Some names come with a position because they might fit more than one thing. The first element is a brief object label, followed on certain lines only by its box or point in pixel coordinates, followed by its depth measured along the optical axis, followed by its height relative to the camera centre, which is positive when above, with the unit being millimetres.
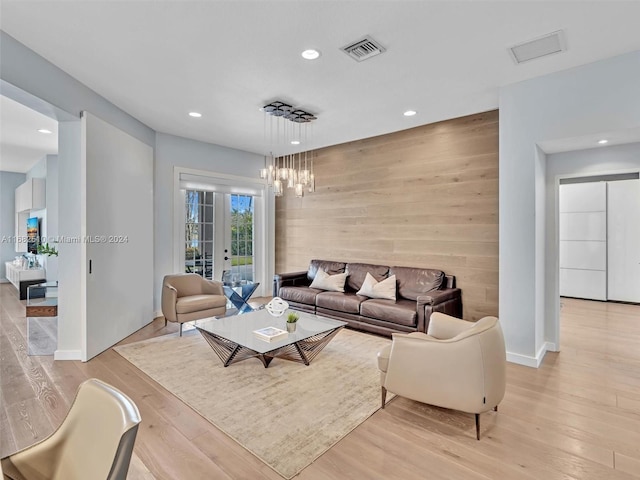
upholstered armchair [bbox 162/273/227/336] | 4379 -798
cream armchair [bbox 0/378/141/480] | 1052 -688
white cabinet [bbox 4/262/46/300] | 6914 -766
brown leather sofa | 4145 -837
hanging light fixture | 4310 +1660
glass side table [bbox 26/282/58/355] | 4035 -1176
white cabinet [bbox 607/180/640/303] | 6238 -7
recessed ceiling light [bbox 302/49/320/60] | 2903 +1627
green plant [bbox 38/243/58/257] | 6477 -195
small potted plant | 3492 -866
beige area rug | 2268 -1319
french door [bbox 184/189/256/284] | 5996 +90
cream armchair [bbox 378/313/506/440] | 2277 -911
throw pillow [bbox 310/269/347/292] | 5367 -677
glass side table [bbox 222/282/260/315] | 5723 -959
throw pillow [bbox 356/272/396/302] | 4754 -699
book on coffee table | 3232 -922
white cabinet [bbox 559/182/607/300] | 6566 -7
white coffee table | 3215 -965
